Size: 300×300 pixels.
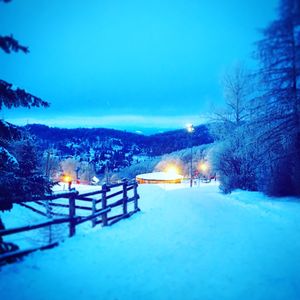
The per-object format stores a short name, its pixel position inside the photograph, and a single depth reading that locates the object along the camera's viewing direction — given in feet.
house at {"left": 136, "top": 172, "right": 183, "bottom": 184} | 166.61
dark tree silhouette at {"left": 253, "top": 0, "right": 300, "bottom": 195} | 51.42
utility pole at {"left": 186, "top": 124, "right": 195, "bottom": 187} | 106.81
